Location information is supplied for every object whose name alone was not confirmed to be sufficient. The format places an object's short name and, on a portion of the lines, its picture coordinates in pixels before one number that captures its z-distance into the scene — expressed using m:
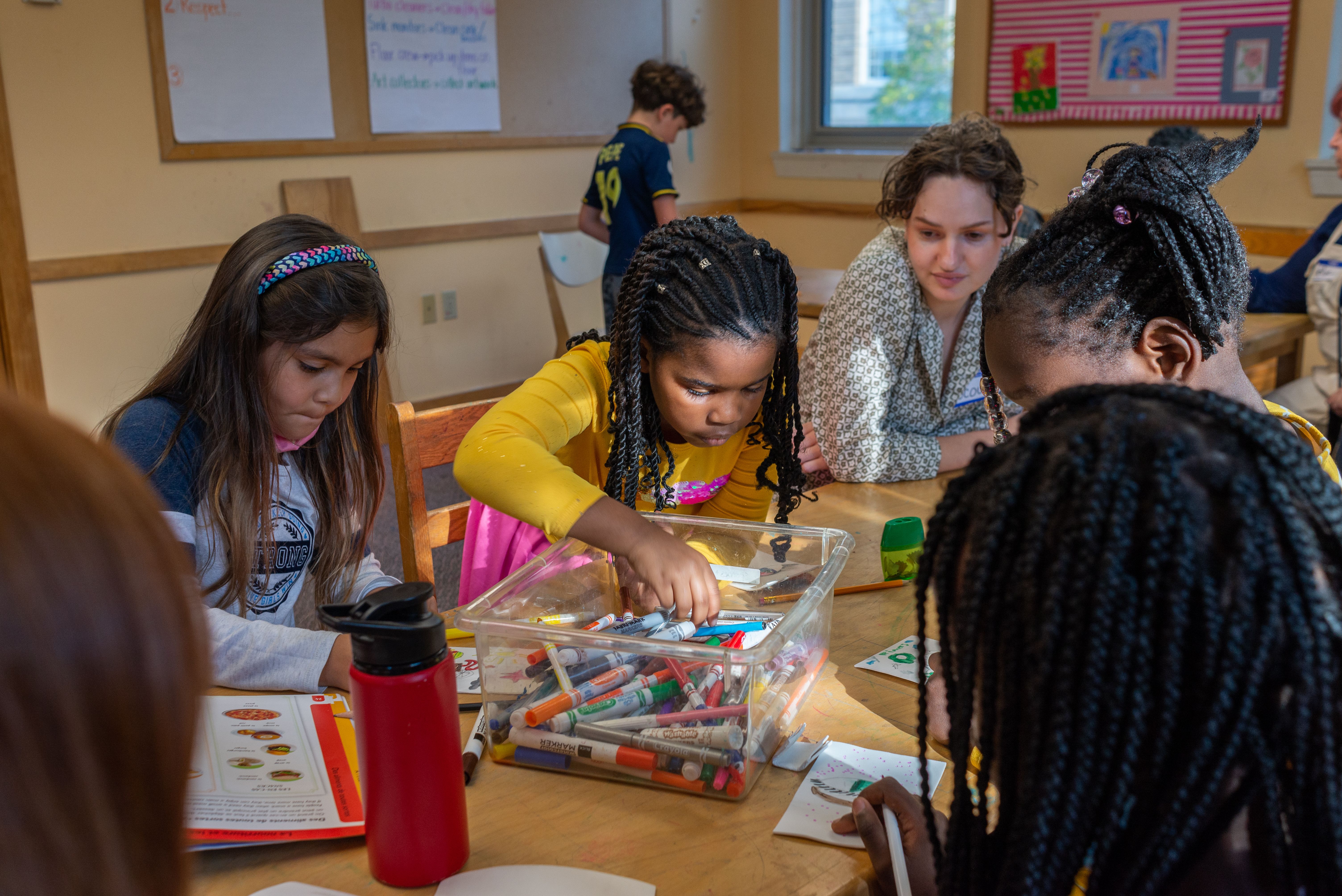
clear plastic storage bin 0.82
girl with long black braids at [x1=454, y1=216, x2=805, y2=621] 1.12
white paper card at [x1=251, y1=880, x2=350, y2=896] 0.71
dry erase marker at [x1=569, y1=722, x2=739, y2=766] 0.82
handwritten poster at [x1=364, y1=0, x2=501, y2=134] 3.94
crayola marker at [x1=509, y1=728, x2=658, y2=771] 0.84
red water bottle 0.67
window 4.81
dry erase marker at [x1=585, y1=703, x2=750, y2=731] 0.81
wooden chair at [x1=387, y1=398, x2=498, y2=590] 1.43
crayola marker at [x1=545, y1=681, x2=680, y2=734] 0.84
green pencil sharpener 1.28
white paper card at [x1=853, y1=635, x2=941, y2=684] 1.04
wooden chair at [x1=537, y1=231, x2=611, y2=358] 3.90
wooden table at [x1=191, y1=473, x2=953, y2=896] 0.73
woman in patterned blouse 1.80
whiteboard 4.38
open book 0.76
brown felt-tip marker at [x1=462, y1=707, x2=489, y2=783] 0.87
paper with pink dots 0.79
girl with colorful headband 1.20
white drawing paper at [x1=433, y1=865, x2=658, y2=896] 0.72
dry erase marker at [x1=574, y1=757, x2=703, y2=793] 0.83
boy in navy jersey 3.92
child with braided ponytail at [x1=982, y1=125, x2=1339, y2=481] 1.07
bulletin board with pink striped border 3.80
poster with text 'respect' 3.45
